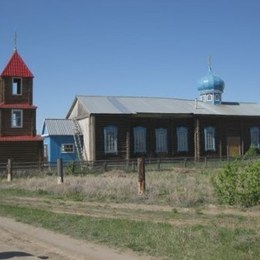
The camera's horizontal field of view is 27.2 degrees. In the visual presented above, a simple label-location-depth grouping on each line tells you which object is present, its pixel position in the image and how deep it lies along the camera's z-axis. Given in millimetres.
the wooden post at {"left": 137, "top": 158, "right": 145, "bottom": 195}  20498
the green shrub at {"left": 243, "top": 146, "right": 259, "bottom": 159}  44062
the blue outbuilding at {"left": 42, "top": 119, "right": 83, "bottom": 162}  43688
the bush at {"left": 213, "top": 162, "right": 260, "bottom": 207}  16000
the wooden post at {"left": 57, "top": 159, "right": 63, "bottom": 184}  27203
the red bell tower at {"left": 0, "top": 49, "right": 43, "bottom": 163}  39344
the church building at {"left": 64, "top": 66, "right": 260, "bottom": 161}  43188
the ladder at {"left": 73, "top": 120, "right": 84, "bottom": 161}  43925
